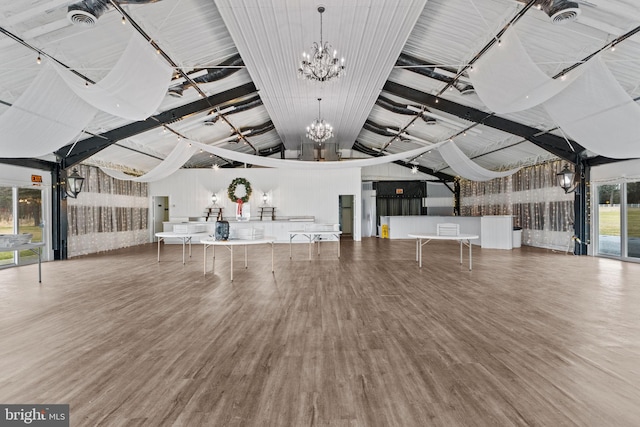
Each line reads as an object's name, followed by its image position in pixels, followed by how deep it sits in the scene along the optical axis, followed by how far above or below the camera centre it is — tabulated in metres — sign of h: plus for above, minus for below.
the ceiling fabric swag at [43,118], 4.12 +1.31
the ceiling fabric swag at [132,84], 4.05 +1.68
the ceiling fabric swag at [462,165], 8.18 +1.21
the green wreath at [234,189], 13.70 +0.99
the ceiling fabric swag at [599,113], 3.77 +1.22
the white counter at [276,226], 12.74 -0.46
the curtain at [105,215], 9.62 +0.00
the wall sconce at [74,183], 8.36 +0.79
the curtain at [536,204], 9.63 +0.25
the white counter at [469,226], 10.38 -0.54
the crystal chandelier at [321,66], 5.04 +2.26
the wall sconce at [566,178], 8.47 +0.82
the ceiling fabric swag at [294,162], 7.73 +1.32
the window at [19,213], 7.91 +0.06
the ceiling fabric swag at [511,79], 3.93 +1.70
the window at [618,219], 8.03 -0.22
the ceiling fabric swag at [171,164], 8.14 +1.31
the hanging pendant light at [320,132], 8.79 +2.15
